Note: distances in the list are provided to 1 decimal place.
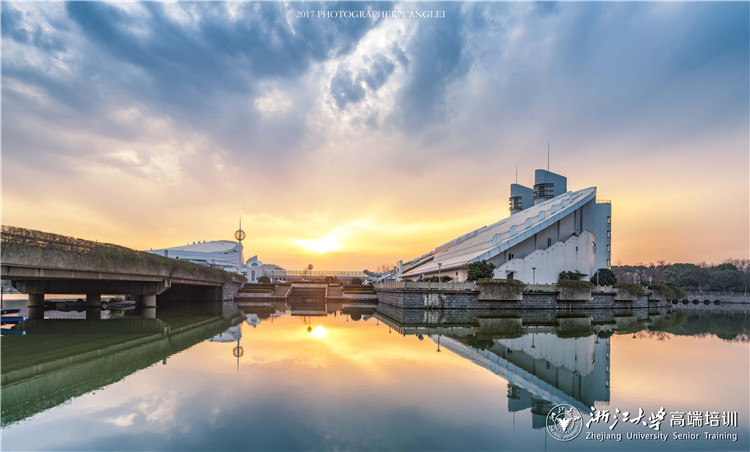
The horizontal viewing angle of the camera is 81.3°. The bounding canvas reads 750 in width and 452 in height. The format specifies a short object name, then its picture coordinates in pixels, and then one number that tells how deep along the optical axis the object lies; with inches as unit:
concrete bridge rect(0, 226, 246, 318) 600.7
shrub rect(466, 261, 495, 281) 1397.6
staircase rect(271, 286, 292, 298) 1681.8
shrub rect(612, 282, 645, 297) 1454.5
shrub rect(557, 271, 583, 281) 1609.3
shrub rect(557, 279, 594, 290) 1285.7
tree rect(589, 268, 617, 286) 1722.4
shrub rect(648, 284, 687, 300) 1692.9
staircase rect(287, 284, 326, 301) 1653.7
